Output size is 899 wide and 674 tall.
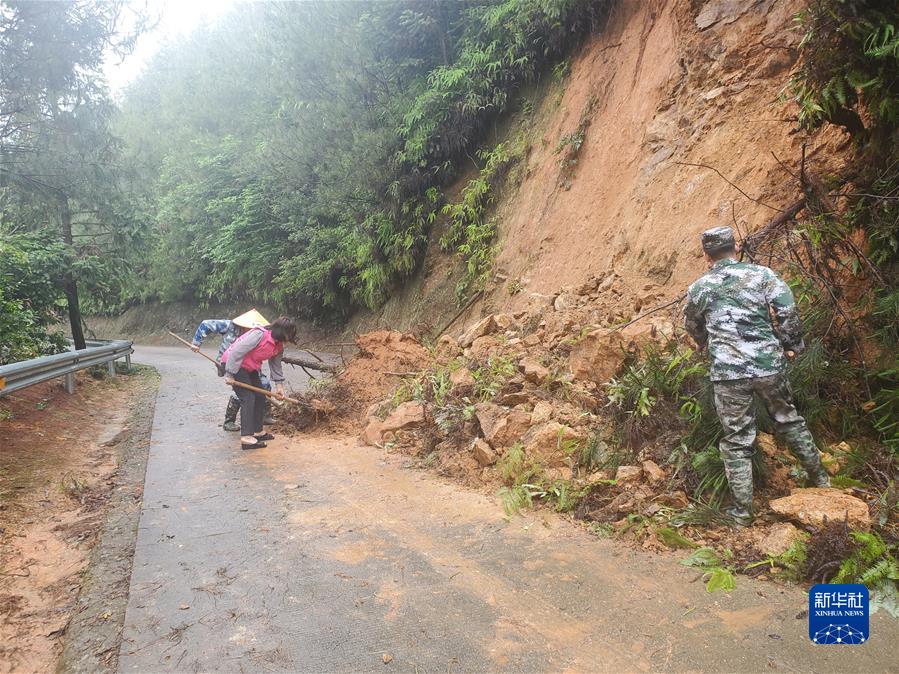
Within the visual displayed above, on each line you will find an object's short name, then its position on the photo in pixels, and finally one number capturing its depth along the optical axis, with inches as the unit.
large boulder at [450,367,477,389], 267.9
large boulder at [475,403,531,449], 216.1
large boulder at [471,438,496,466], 213.9
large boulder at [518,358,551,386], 242.4
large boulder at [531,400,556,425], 216.4
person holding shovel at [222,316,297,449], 286.8
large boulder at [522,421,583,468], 195.3
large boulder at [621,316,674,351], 219.8
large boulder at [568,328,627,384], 225.1
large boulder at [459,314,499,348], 330.4
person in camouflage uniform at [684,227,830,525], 149.6
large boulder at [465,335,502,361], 296.7
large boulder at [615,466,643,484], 174.1
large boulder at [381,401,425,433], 272.8
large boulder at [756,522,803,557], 132.6
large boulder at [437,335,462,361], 338.9
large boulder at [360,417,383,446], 275.9
